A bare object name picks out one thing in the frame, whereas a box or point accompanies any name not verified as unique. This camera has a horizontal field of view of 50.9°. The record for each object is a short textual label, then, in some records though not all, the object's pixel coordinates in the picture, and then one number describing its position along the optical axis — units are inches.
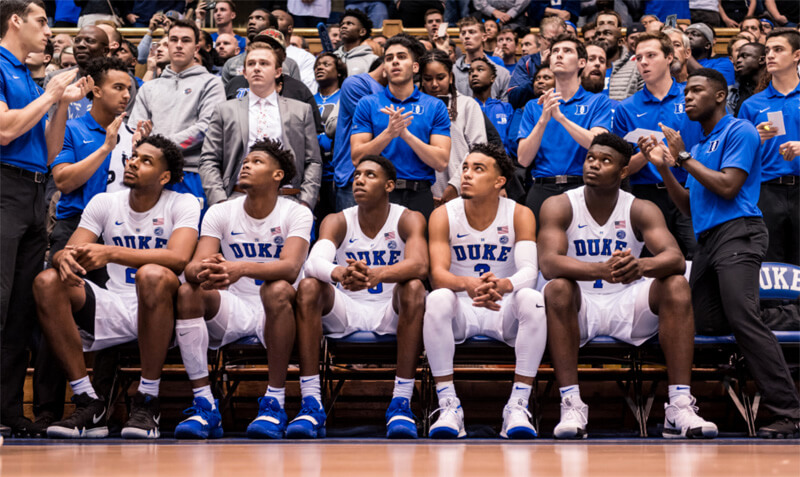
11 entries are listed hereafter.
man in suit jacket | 214.4
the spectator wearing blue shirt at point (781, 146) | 206.7
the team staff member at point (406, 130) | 204.2
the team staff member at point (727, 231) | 171.6
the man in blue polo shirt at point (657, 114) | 213.3
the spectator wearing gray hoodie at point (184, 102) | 223.3
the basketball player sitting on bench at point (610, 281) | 169.9
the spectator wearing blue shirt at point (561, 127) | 209.5
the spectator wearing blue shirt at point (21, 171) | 162.6
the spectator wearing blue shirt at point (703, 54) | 285.7
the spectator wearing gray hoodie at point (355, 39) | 282.4
